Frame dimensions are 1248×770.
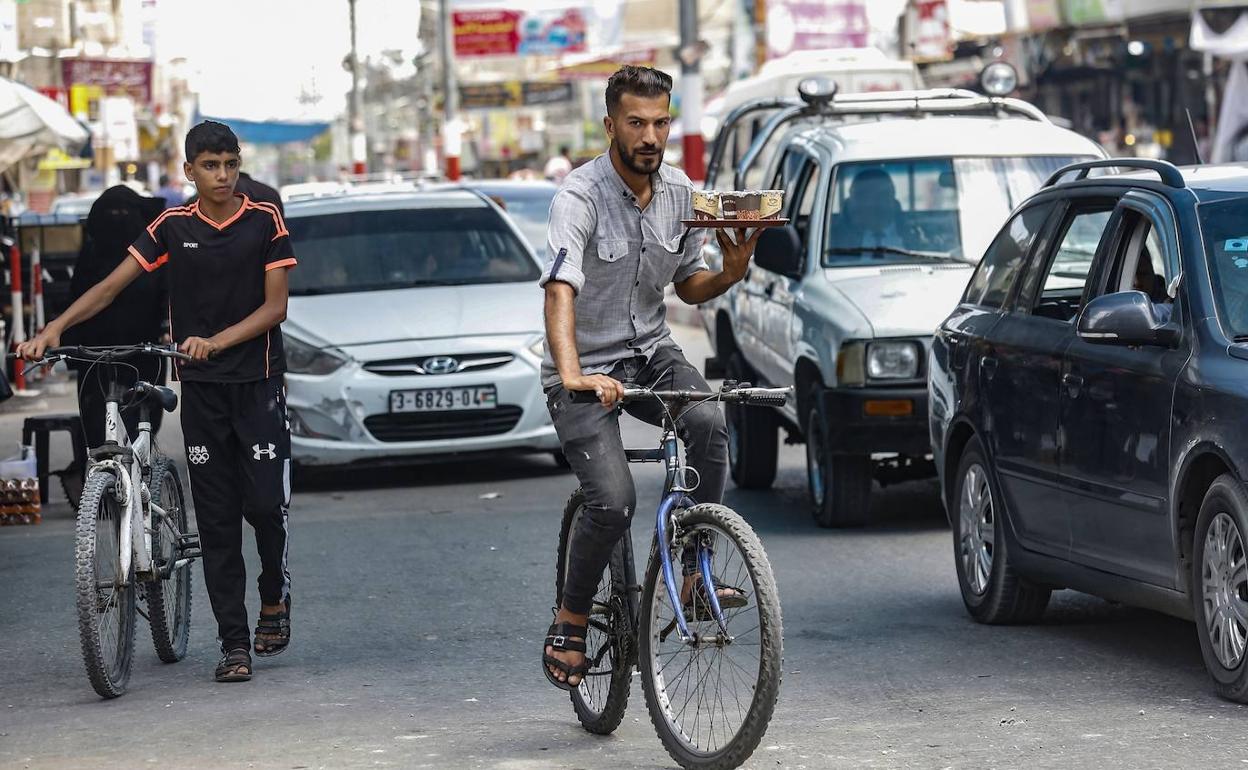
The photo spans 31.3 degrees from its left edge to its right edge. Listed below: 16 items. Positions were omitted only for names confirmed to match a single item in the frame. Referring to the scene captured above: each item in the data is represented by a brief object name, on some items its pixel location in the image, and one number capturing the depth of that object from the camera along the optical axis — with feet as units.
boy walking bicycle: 23.47
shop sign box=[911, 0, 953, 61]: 126.00
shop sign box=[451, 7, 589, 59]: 198.70
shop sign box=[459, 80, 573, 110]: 249.55
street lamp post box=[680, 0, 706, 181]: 88.12
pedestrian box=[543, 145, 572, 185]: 150.16
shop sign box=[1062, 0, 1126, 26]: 104.27
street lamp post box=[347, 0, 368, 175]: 197.30
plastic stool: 39.68
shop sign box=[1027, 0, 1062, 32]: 109.91
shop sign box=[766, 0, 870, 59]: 133.69
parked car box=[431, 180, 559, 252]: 67.31
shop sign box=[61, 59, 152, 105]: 166.91
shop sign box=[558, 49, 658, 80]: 197.36
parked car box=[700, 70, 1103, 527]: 33.27
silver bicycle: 22.39
